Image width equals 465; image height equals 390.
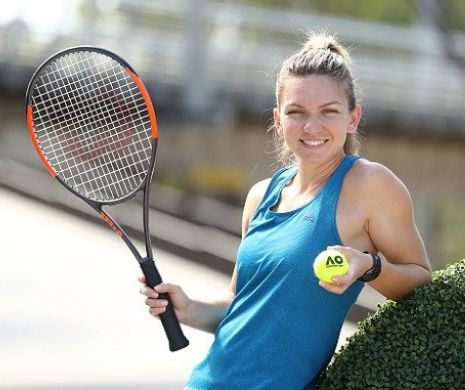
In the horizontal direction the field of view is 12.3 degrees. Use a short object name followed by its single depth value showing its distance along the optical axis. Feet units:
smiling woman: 19.15
